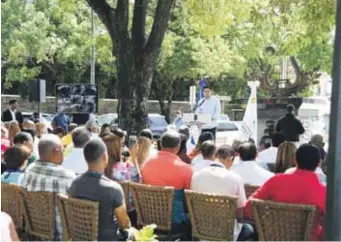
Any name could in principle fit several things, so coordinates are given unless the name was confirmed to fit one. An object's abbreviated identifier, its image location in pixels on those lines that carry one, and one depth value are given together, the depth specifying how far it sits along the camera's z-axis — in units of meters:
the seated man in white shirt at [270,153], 7.85
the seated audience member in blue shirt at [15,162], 5.60
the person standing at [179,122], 16.18
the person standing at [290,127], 11.44
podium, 13.59
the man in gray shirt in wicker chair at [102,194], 4.61
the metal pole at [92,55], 27.80
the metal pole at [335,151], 2.56
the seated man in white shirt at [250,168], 6.12
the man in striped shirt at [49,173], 5.13
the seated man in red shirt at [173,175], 5.48
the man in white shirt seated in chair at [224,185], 5.21
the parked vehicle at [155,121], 23.41
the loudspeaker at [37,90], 18.42
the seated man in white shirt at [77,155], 6.96
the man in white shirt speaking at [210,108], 13.64
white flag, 14.78
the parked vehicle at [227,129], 21.90
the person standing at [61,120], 14.85
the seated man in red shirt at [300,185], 4.72
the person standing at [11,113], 16.03
